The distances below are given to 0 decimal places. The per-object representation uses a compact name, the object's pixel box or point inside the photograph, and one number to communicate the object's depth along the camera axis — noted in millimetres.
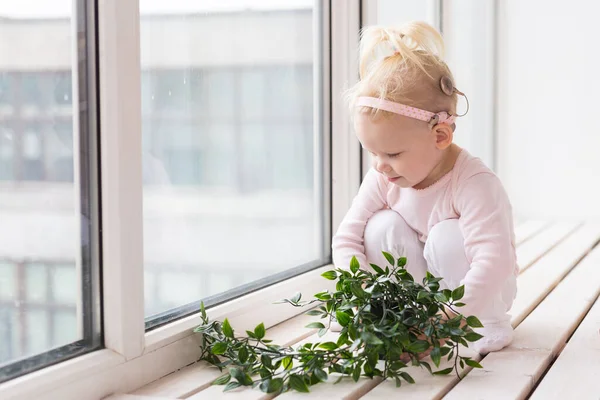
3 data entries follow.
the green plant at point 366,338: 1677
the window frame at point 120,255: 1630
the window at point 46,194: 1562
